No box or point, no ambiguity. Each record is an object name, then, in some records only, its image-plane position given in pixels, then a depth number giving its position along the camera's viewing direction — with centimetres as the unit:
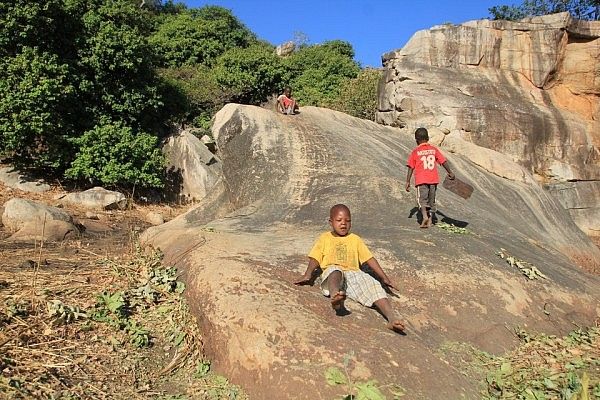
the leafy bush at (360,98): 1864
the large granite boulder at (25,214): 920
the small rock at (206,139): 1669
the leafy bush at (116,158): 1351
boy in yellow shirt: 406
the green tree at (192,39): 2250
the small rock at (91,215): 1166
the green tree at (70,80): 1232
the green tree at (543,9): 2325
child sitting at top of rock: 978
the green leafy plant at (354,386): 291
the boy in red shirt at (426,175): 623
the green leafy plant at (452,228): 613
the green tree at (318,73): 2200
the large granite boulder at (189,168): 1511
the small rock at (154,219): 1212
